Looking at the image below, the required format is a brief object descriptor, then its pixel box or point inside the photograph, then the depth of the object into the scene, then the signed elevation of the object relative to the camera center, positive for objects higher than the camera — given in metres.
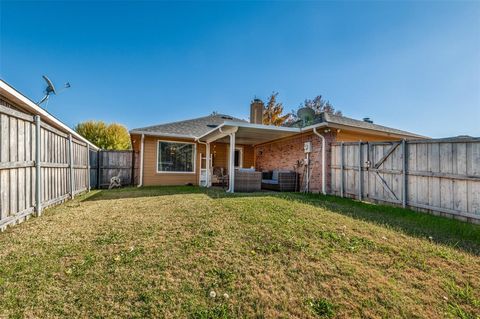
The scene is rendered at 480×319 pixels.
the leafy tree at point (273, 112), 21.17 +4.74
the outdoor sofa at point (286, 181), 9.23 -0.87
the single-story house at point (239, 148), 8.03 +0.67
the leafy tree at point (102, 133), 19.50 +2.55
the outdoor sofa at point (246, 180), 8.38 -0.73
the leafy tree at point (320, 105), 23.36 +6.01
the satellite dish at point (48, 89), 8.11 +2.74
